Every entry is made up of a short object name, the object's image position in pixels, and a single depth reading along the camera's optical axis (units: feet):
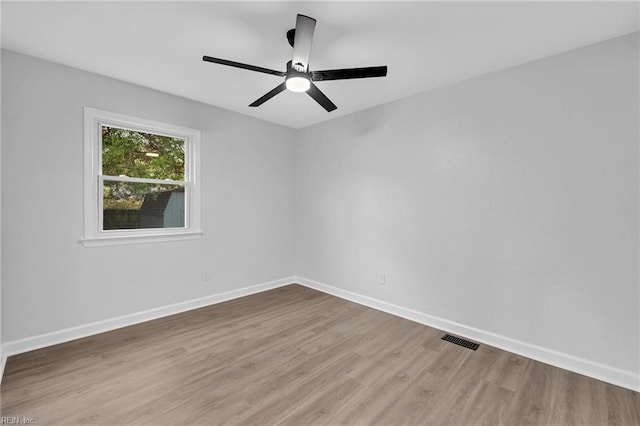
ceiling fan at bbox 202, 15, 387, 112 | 6.00
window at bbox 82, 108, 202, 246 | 9.37
